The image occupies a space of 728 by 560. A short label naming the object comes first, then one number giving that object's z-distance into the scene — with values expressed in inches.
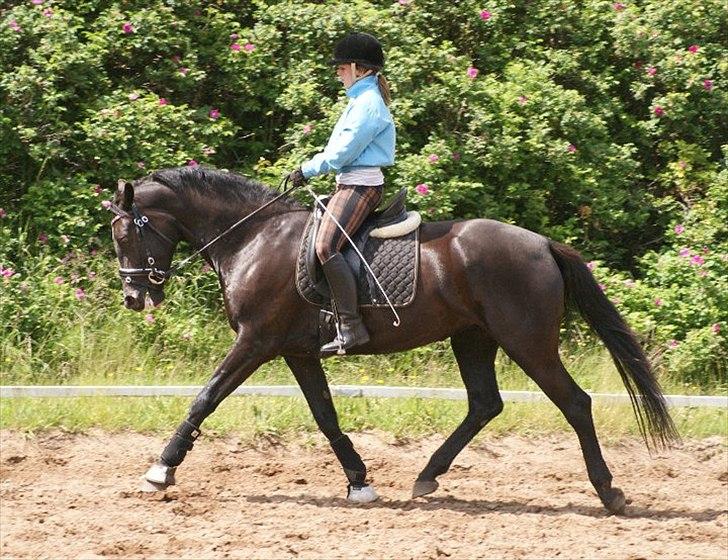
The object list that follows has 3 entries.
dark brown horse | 560.4
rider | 549.3
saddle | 564.4
